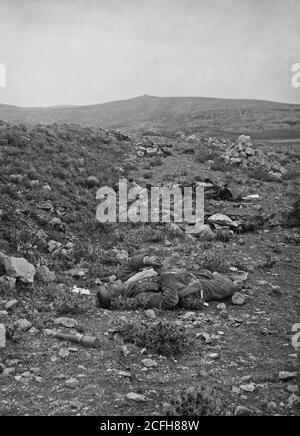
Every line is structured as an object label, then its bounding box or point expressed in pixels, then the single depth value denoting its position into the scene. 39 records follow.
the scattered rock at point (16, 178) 12.55
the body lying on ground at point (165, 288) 7.61
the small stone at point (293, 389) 5.24
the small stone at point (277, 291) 8.62
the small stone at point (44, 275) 8.39
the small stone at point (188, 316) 7.30
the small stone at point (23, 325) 6.58
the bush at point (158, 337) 6.16
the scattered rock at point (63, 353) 5.97
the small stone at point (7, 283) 7.68
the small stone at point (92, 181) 15.06
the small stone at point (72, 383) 5.29
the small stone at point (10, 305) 7.12
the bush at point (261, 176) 19.23
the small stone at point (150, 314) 7.29
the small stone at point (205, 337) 6.59
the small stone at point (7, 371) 5.46
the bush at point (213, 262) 9.40
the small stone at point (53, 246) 9.90
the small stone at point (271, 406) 4.87
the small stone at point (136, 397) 5.00
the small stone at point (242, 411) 4.76
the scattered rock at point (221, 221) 12.67
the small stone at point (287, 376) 5.54
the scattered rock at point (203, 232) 11.74
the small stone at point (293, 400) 4.93
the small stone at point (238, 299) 8.01
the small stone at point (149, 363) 5.81
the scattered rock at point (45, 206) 11.82
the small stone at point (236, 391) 5.21
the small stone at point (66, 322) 6.81
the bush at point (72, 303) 7.28
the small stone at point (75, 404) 4.86
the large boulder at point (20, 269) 8.07
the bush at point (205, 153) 21.56
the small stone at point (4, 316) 6.77
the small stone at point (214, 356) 6.12
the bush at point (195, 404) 4.71
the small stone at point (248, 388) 5.27
